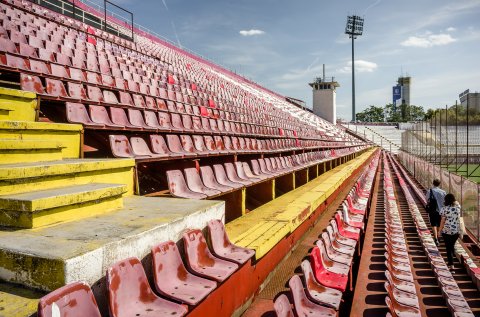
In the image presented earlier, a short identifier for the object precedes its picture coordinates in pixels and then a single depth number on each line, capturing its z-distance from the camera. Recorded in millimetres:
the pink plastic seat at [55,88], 3611
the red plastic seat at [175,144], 3919
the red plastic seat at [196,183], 3290
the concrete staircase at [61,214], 1298
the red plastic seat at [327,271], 2539
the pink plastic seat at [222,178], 3842
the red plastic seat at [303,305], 1897
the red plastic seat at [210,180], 3598
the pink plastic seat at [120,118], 3885
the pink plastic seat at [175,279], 1567
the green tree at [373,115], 86875
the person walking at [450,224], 5527
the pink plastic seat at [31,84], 3299
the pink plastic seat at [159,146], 3647
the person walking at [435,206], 6832
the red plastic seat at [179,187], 3047
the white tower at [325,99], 41353
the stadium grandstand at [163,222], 1403
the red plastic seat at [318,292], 2197
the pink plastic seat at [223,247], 2152
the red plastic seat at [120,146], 3105
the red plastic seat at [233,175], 4207
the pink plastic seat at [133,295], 1327
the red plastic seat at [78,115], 3188
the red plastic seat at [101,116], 3547
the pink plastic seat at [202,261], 1860
